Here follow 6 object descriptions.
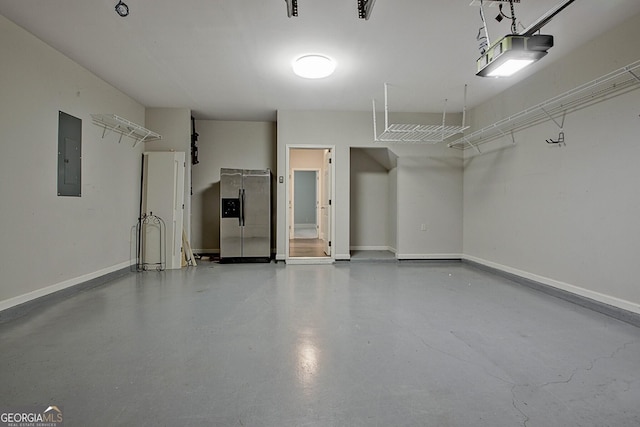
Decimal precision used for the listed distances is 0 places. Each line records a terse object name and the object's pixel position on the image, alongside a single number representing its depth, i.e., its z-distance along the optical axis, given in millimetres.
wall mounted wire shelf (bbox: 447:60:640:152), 2861
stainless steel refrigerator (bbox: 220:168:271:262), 5762
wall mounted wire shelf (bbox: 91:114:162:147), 4113
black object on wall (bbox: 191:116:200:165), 6268
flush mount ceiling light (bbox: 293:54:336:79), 3580
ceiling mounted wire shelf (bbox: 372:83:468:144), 5594
